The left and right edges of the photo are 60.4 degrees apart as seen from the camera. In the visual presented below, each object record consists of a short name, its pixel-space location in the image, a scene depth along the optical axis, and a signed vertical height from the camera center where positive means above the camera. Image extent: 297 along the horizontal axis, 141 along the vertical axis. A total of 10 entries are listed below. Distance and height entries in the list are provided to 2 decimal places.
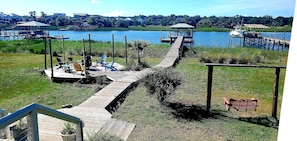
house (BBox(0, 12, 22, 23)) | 85.77 +4.30
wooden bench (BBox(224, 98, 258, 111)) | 7.07 -2.02
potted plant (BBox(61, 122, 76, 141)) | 4.13 -1.69
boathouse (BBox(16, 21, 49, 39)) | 33.35 -0.78
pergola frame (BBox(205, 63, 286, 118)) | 6.79 -1.53
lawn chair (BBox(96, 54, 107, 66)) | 14.19 -1.73
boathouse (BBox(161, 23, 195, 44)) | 29.92 -0.47
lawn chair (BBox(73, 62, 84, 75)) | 11.87 -1.77
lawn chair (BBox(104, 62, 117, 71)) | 13.15 -1.95
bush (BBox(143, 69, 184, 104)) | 7.65 -1.57
